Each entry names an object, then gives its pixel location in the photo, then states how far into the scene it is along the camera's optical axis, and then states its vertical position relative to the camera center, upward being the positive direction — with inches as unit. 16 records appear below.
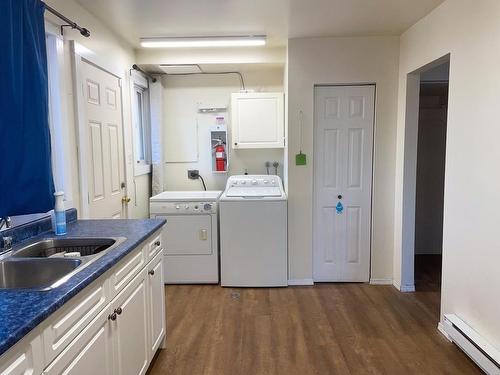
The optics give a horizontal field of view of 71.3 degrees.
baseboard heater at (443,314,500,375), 77.5 -45.5
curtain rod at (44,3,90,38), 80.6 +33.7
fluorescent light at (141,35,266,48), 127.9 +42.7
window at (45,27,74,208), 87.0 +10.5
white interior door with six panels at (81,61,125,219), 102.8 +4.4
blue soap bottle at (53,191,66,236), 79.0 -13.6
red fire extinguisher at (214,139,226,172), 161.2 +0.0
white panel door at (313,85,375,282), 133.6 -10.1
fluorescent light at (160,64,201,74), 146.9 +38.1
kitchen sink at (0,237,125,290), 60.5 -19.4
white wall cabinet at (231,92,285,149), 148.8 +15.4
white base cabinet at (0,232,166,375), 40.7 -26.3
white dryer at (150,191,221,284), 136.3 -32.2
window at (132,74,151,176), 147.0 +13.9
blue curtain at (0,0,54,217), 64.4 +8.8
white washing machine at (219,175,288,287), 132.6 -32.0
